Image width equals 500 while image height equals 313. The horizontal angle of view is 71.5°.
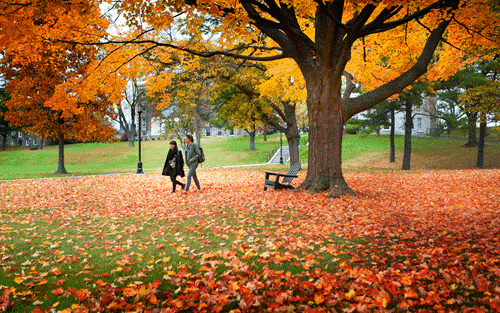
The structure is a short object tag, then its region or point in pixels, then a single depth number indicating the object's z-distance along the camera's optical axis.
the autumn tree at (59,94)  13.03
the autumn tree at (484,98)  17.89
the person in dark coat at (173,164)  11.87
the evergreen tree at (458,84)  23.17
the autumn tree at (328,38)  8.70
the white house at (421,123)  48.88
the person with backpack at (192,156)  11.66
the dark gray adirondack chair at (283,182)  11.52
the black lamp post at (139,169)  20.82
